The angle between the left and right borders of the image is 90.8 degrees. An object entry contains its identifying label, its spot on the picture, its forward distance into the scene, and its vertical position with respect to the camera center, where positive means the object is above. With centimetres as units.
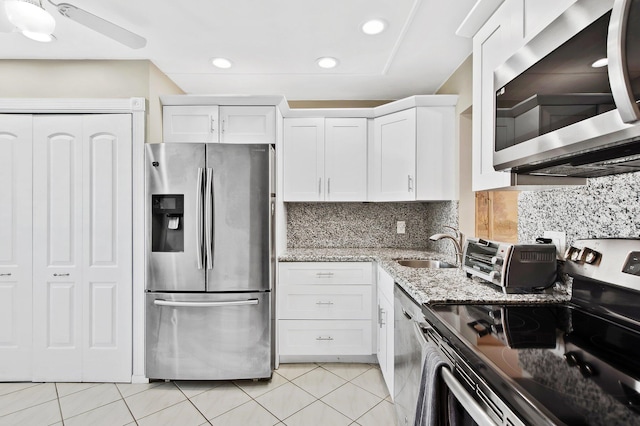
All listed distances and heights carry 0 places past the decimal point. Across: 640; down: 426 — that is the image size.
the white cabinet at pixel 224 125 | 262 +74
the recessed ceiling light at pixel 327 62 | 236 +115
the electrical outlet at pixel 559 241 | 144 -13
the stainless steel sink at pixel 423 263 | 244 -40
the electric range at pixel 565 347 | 63 -38
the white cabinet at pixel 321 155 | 292 +54
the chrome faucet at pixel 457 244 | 214 -22
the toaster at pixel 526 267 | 138 -24
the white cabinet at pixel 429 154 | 263 +49
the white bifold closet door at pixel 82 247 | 232 -26
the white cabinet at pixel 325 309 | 259 -79
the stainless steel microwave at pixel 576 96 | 64 +31
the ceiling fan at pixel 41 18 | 137 +90
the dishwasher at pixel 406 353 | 137 -68
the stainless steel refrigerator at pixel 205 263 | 230 -37
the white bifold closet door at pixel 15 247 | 231 -26
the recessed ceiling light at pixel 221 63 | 238 +115
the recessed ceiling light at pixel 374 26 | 191 +115
